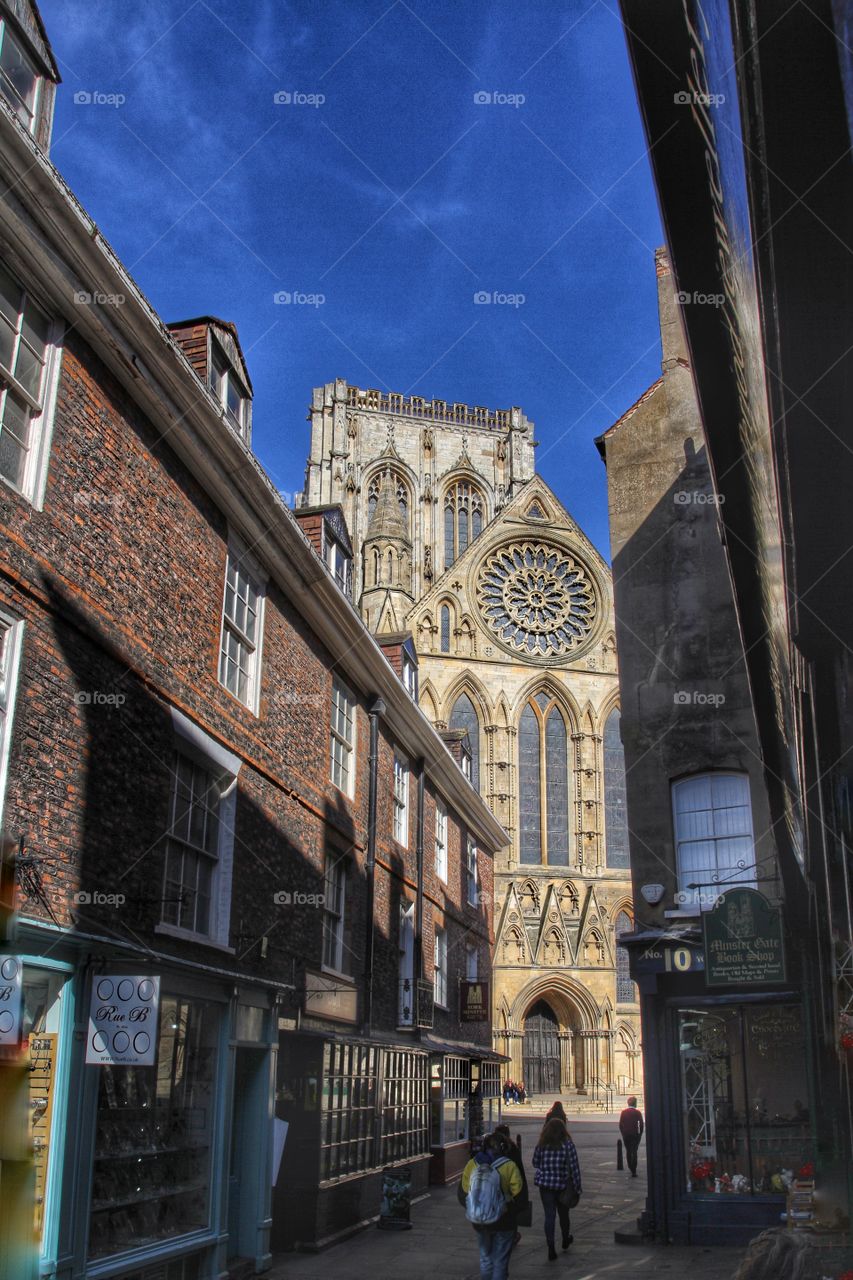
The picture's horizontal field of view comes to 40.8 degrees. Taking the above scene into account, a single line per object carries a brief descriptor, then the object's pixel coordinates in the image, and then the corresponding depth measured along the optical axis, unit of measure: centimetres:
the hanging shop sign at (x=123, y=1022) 814
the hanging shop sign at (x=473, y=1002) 2244
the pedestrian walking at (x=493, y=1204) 934
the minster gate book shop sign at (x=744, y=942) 1262
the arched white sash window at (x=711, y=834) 1430
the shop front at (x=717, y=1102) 1281
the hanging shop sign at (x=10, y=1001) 720
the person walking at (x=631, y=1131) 1997
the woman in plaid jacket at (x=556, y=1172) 1256
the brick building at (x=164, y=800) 794
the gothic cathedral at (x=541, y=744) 4062
